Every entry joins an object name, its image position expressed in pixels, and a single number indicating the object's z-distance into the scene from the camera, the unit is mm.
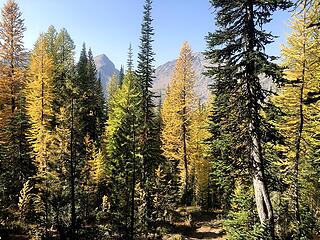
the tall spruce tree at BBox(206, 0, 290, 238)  13438
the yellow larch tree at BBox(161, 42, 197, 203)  39281
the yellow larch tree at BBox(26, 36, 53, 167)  32906
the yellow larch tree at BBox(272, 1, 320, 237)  17969
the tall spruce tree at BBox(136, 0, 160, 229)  32906
